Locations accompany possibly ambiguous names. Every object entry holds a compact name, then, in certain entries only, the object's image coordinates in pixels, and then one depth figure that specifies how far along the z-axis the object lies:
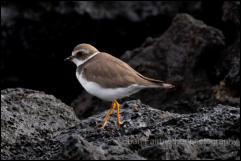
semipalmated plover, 9.92
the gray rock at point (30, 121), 9.09
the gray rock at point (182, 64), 15.29
